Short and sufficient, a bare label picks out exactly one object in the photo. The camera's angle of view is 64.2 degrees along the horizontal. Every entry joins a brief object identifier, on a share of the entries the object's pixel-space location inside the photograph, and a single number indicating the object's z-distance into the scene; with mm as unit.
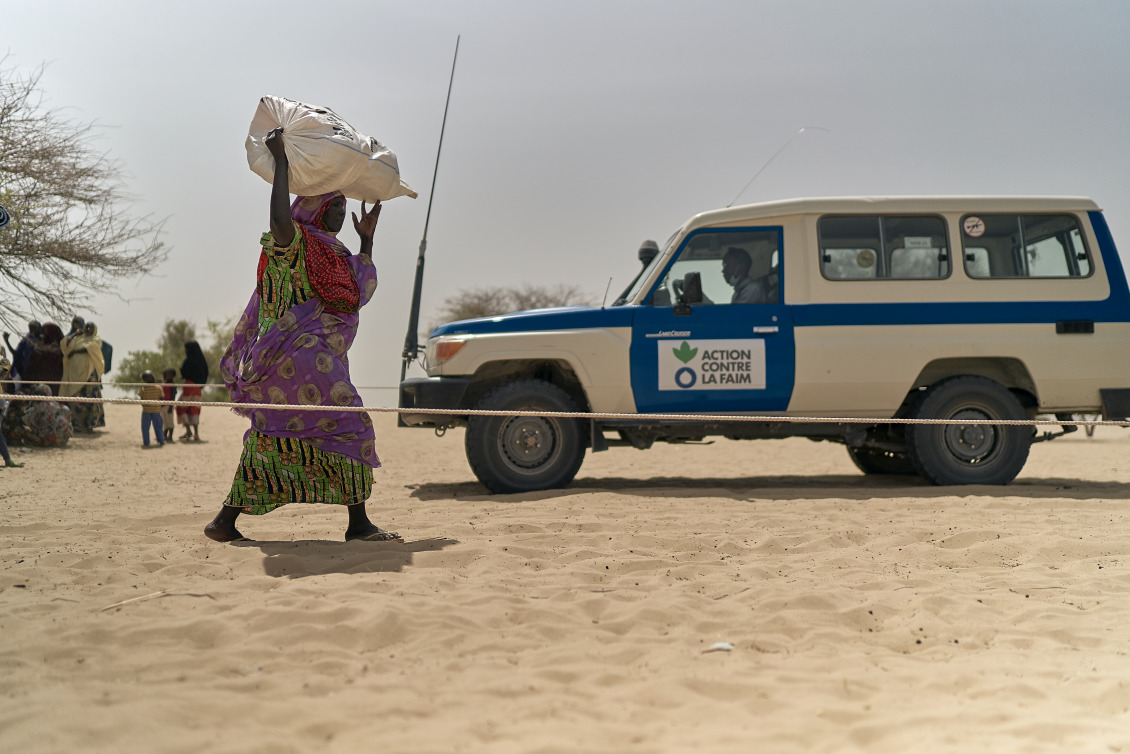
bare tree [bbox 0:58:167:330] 14586
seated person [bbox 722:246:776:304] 7543
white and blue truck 7445
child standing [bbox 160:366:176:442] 14625
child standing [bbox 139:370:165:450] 13969
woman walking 4922
